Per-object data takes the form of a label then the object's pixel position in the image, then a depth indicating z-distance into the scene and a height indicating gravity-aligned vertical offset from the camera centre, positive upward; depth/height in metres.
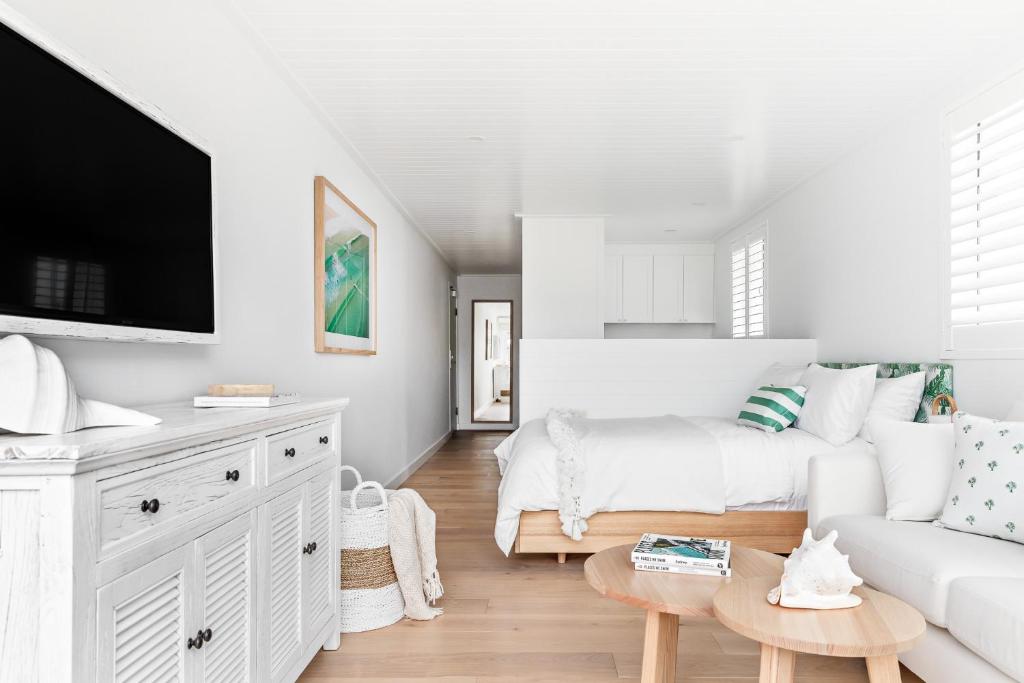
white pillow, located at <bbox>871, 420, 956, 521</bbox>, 2.33 -0.45
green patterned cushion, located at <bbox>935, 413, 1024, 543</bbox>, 2.01 -0.44
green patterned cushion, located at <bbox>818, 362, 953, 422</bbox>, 3.12 -0.17
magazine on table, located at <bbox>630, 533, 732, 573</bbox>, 1.92 -0.62
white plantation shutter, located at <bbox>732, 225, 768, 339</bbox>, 5.79 +0.55
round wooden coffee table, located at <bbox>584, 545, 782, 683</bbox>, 1.68 -0.66
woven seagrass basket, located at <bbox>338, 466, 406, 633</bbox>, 2.56 -0.90
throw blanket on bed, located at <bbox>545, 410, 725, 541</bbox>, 3.31 -0.66
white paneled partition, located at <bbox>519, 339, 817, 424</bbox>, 4.95 -0.24
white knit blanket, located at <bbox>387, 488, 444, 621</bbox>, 2.65 -0.85
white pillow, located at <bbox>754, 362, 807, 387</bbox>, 4.21 -0.22
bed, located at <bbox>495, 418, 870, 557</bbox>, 3.33 -0.82
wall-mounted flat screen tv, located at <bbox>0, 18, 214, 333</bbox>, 1.27 +0.32
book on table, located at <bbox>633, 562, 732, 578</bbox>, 1.90 -0.66
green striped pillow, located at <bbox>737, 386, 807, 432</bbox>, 3.73 -0.38
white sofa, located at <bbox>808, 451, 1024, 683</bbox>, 1.61 -0.67
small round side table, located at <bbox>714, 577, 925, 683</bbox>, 1.37 -0.62
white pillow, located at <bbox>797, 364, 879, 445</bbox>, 3.44 -0.32
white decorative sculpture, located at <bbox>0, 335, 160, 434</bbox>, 1.11 -0.09
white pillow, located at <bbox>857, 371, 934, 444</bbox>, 3.27 -0.28
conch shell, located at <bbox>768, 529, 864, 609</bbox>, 1.55 -0.56
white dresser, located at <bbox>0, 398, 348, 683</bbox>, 1.01 -0.40
